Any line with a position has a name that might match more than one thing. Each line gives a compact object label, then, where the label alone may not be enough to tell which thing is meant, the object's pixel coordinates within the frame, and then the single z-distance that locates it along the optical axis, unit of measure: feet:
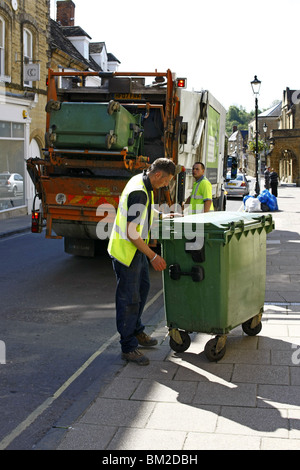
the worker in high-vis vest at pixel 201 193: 28.73
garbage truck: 28.19
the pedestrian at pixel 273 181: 94.07
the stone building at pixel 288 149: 181.57
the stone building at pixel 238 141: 433.48
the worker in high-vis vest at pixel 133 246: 16.67
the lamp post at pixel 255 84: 78.54
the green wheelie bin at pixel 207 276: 16.94
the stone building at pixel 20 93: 62.39
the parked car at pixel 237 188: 97.14
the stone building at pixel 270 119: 302.66
